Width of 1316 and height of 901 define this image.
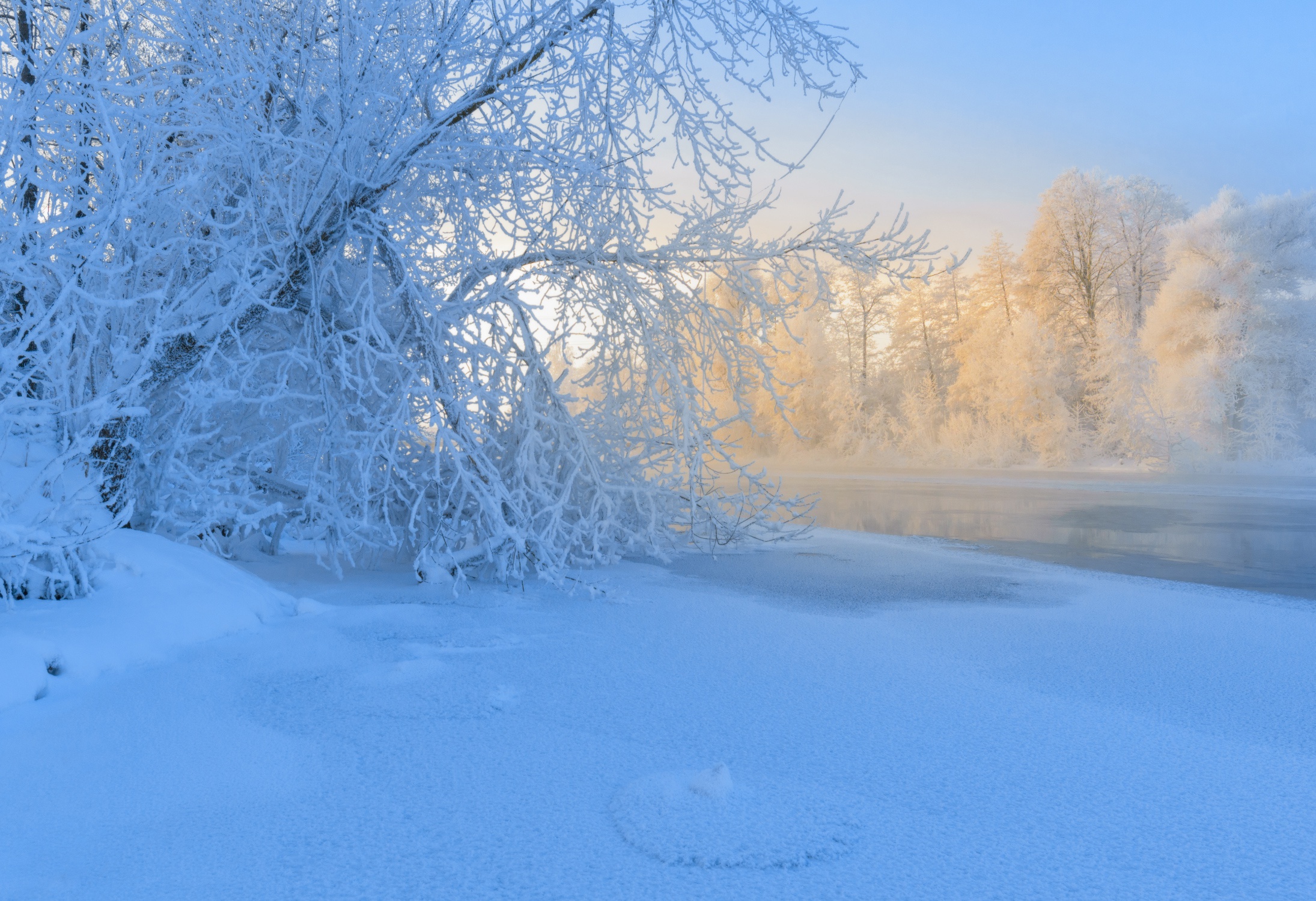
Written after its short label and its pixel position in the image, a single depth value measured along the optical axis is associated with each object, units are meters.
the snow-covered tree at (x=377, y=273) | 3.29
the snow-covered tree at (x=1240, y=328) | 22.66
